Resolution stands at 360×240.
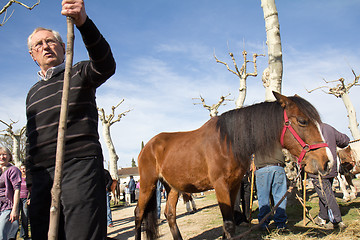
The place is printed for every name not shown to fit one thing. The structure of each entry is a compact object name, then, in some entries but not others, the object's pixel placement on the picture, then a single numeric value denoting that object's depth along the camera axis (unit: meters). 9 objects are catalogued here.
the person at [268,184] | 5.04
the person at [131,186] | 19.06
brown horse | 3.50
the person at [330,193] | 4.66
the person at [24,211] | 6.86
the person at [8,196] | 4.53
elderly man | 1.61
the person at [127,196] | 18.64
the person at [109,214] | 8.95
